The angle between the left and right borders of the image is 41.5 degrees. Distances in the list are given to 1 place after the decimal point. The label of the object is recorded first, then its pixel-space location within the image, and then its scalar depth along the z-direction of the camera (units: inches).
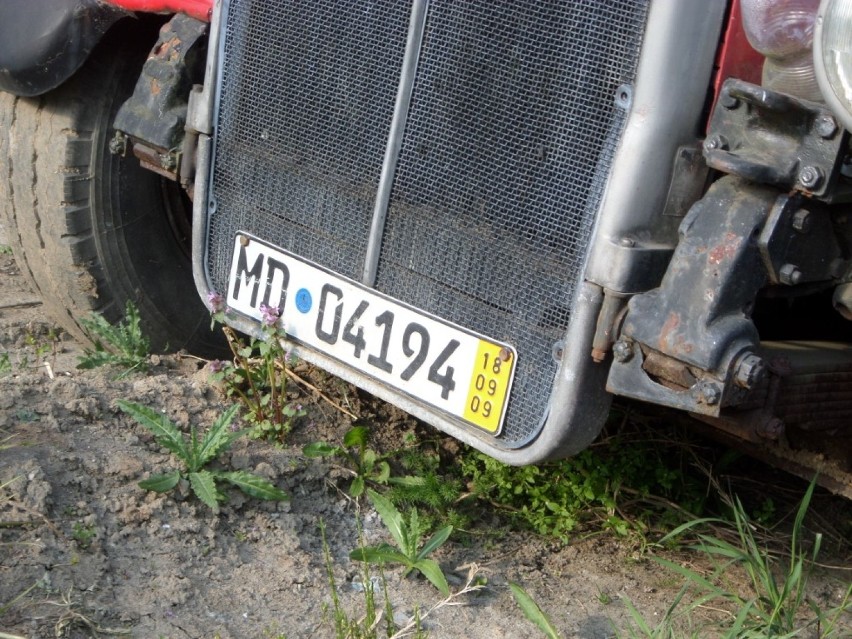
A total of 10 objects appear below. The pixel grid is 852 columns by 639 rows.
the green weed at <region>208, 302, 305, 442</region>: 106.8
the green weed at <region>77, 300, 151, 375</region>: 123.0
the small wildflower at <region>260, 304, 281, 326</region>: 106.0
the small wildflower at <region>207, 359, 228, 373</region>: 116.1
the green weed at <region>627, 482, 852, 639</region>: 91.5
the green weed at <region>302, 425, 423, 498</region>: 110.2
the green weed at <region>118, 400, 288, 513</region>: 99.7
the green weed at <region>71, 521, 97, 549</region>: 93.2
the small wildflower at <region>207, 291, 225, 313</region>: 112.3
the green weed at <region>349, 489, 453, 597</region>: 97.9
